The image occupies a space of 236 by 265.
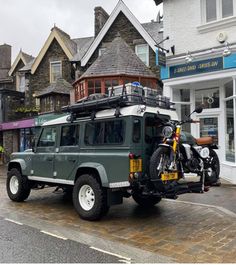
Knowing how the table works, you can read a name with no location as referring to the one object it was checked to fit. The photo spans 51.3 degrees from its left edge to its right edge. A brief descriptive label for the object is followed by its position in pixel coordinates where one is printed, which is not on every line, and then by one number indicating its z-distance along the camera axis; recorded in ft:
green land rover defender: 14.96
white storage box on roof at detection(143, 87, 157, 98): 16.79
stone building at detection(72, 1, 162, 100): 42.36
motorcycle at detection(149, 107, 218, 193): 14.36
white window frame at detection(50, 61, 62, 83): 58.62
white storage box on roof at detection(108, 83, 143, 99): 15.76
